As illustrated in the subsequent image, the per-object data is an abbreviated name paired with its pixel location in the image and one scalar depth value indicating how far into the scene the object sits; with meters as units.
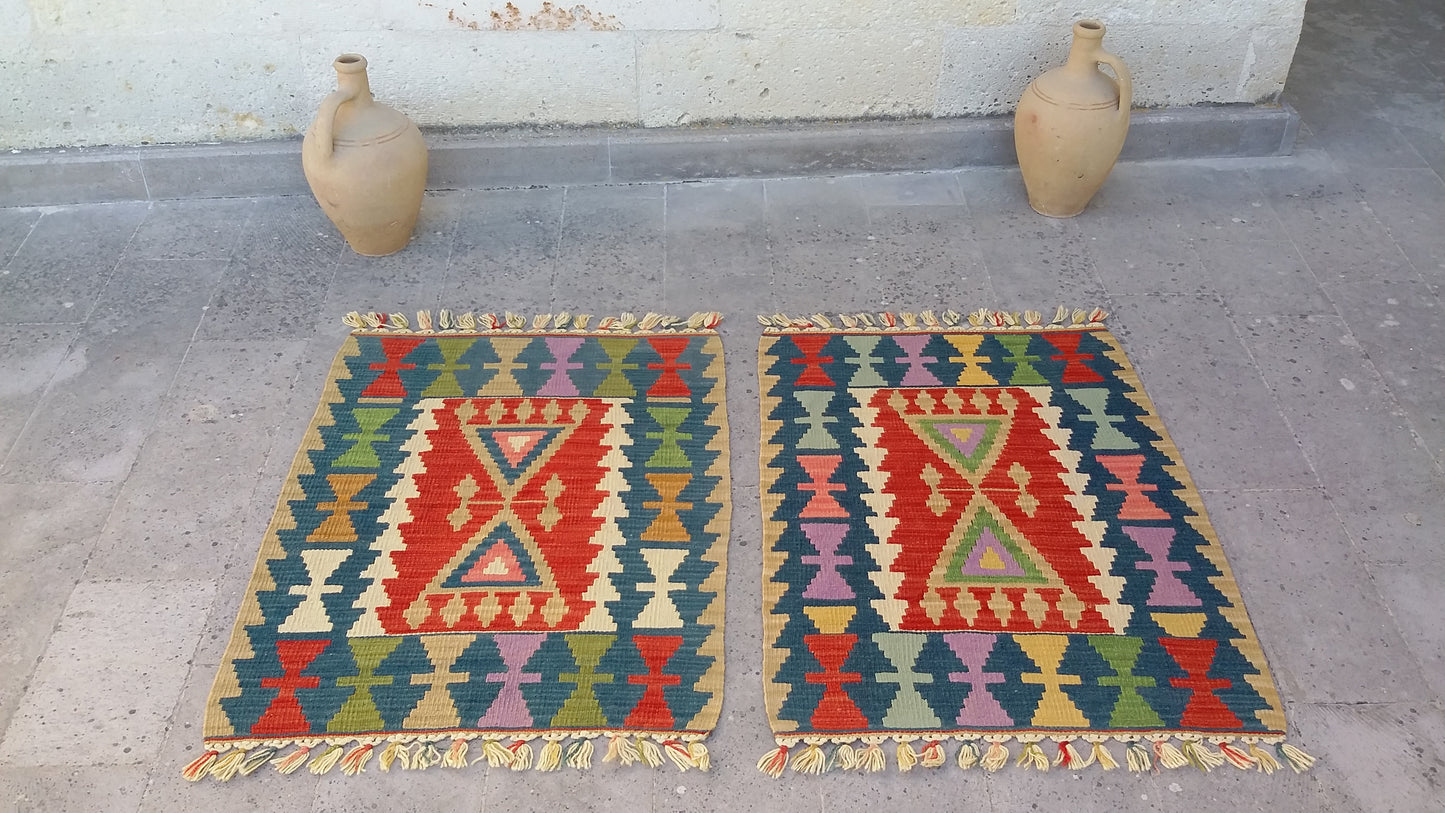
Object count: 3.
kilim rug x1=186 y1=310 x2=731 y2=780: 2.29
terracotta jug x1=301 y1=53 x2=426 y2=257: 3.28
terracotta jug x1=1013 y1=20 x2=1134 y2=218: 3.46
